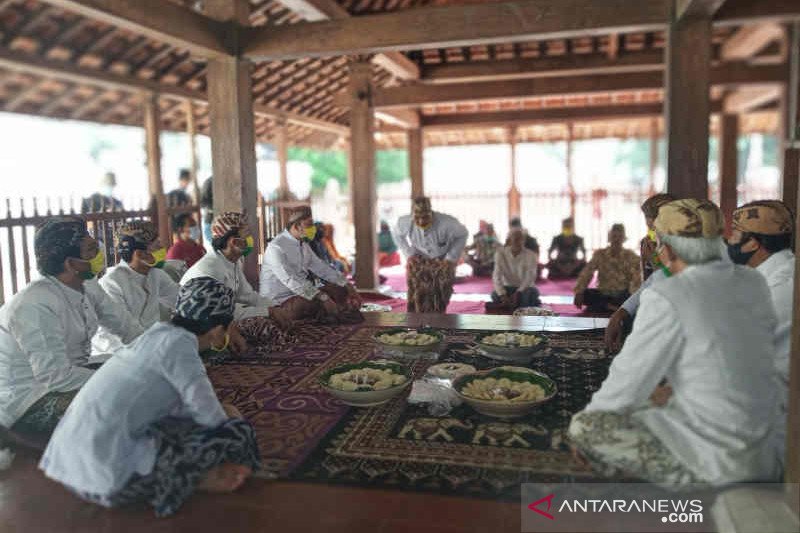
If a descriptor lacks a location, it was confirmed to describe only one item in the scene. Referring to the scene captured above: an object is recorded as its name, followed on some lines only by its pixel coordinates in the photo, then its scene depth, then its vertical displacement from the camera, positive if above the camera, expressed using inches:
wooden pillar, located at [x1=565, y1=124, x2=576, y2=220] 544.2 +14.8
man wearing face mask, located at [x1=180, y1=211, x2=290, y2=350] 171.5 -17.3
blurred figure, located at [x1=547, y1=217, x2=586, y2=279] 385.4 -33.5
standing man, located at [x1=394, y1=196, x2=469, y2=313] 246.7 -20.3
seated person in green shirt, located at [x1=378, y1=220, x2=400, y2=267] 459.2 -31.9
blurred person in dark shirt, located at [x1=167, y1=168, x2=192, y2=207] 335.1 +5.0
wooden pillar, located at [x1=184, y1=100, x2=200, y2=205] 397.7 +39.9
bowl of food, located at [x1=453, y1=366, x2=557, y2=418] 111.4 -34.6
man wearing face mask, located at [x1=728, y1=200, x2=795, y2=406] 98.3 -8.1
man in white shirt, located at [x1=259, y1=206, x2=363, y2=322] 204.1 -24.1
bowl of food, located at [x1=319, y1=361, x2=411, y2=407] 119.6 -34.5
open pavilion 169.3 +60.7
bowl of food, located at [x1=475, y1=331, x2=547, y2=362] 146.9 -33.4
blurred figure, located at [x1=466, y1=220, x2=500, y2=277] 399.5 -31.6
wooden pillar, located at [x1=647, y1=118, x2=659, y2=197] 609.0 +48.8
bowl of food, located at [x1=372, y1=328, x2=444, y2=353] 153.5 -33.3
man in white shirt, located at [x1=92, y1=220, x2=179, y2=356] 151.6 -17.2
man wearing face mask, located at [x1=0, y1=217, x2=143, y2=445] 111.7 -22.3
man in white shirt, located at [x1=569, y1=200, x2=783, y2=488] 76.8 -22.0
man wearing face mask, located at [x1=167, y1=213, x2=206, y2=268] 222.4 -13.6
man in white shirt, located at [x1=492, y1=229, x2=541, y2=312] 273.0 -30.2
